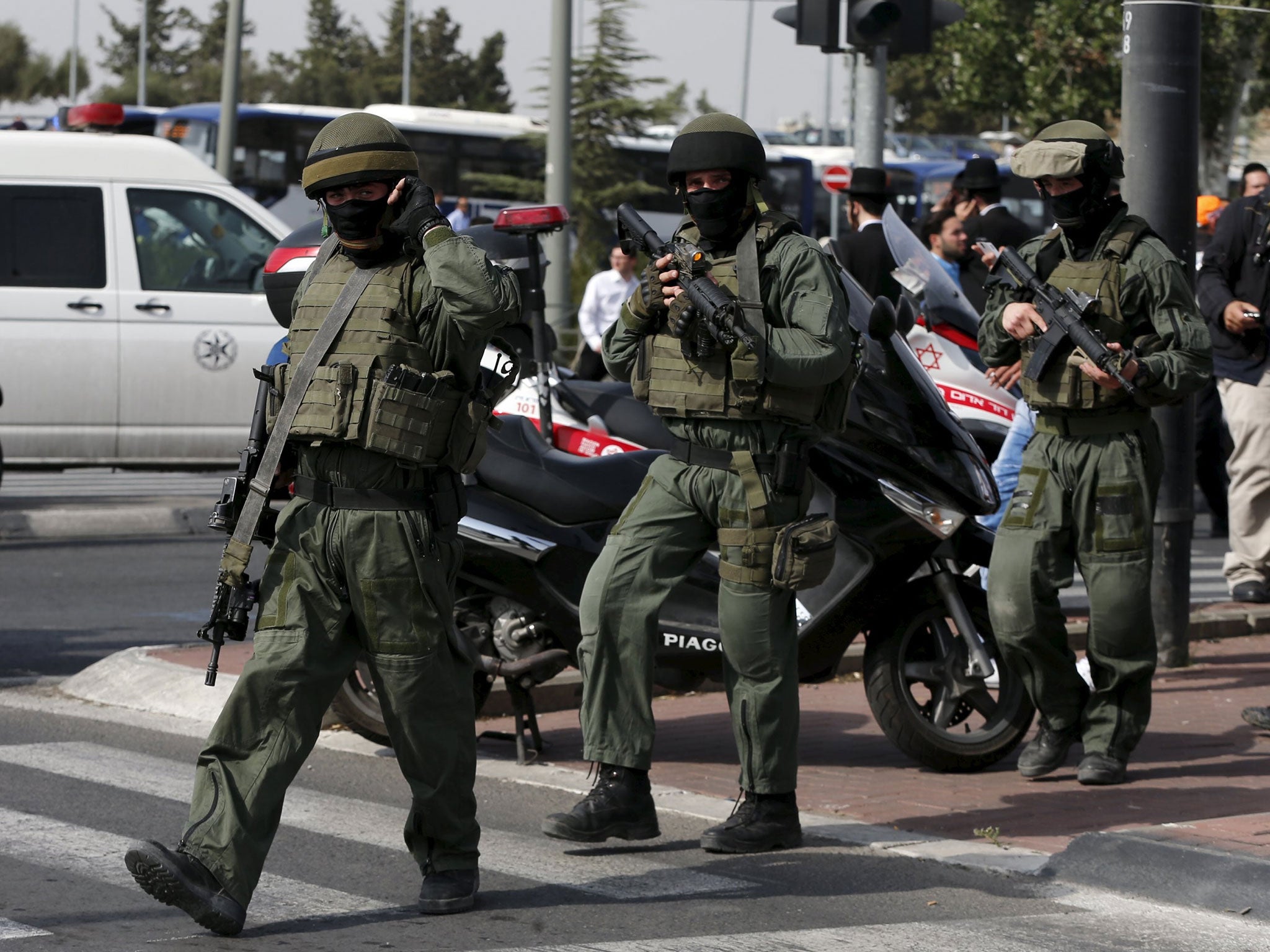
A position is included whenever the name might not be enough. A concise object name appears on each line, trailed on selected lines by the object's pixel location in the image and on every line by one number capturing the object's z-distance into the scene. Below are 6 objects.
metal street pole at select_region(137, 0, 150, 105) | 62.69
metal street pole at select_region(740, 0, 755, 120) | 64.25
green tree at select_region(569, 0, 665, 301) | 31.89
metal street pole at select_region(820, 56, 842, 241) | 57.69
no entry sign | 19.37
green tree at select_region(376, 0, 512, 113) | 71.19
